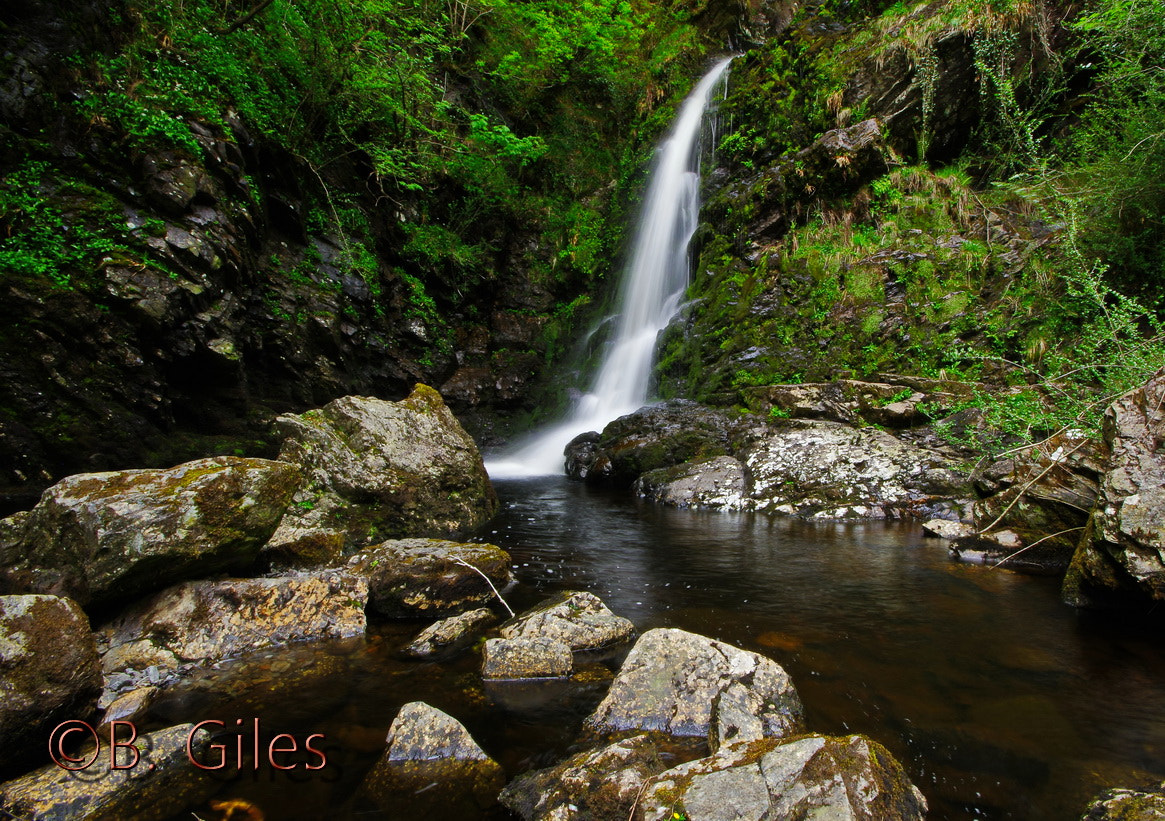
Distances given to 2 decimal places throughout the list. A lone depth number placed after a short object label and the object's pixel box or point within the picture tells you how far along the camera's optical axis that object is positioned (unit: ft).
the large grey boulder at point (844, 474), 25.70
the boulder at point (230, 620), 10.59
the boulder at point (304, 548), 14.38
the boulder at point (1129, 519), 11.22
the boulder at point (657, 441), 32.81
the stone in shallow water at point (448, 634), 11.28
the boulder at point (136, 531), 10.82
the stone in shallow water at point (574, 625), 11.18
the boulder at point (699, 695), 7.88
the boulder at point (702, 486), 28.30
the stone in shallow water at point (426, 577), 13.23
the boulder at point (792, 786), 5.26
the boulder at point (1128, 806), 5.71
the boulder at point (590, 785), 6.07
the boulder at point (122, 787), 6.37
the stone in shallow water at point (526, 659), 10.19
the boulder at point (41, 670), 7.07
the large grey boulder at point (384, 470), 18.74
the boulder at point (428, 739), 7.50
